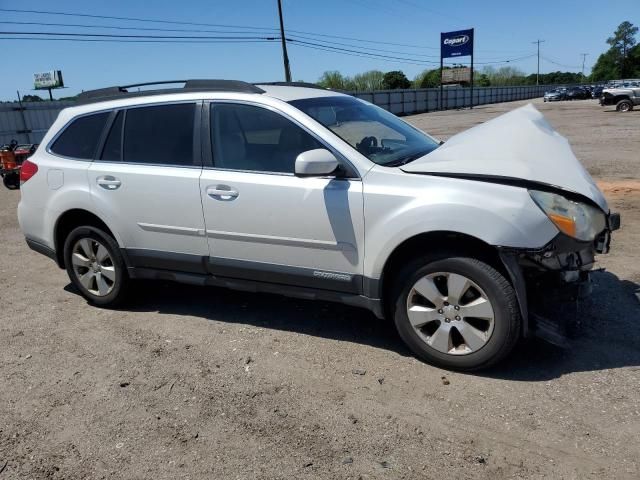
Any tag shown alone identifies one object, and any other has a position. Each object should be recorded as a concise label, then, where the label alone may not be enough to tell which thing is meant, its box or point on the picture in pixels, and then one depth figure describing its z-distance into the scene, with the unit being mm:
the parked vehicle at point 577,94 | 61906
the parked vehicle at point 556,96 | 62156
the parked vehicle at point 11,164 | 12891
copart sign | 56250
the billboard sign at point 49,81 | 47188
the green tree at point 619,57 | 116688
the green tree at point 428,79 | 87250
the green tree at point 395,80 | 82312
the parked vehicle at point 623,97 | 29719
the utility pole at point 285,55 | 38000
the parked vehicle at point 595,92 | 59444
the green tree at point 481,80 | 106025
